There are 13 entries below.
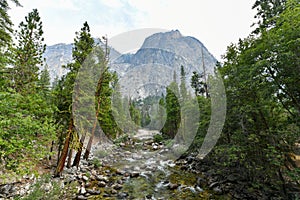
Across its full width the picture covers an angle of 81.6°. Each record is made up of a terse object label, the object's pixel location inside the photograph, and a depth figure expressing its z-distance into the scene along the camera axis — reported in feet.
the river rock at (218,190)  25.13
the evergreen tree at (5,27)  24.64
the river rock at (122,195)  24.48
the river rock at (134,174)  34.61
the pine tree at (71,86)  29.93
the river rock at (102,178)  31.24
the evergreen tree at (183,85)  73.65
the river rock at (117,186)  27.85
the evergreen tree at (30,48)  26.25
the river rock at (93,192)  24.94
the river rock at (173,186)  28.07
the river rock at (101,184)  28.48
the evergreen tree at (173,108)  75.82
